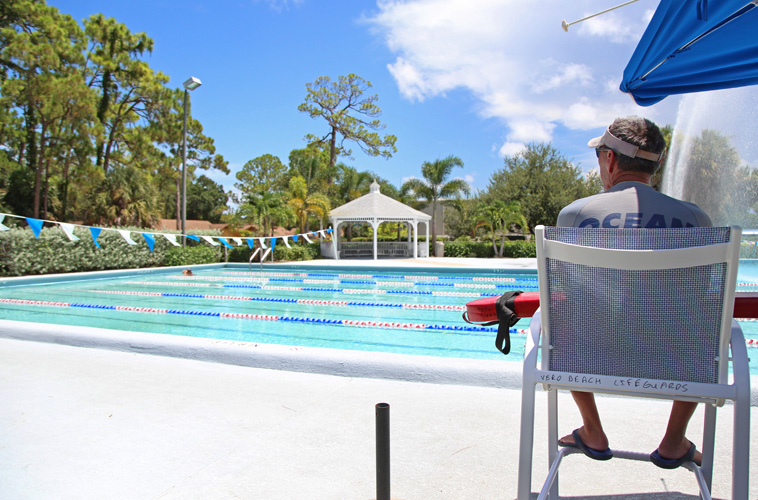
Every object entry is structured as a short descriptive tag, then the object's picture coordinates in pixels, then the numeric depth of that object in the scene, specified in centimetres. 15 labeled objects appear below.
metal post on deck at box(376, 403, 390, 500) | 169
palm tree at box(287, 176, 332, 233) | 2444
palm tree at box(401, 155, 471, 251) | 2716
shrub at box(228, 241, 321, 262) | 2193
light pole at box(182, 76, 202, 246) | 1669
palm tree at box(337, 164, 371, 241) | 3102
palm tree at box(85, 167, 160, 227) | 2536
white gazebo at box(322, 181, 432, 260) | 2441
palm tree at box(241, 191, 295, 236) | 2278
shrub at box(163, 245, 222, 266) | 1870
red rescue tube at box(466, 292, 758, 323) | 168
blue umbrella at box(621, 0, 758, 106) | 208
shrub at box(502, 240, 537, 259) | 2534
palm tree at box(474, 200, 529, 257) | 2539
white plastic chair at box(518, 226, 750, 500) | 130
